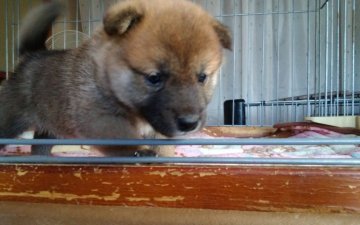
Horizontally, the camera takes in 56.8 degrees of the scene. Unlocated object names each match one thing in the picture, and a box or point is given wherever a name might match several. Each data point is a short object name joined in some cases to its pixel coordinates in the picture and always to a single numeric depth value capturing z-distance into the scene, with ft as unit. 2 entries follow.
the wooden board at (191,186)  0.58
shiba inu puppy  0.76
